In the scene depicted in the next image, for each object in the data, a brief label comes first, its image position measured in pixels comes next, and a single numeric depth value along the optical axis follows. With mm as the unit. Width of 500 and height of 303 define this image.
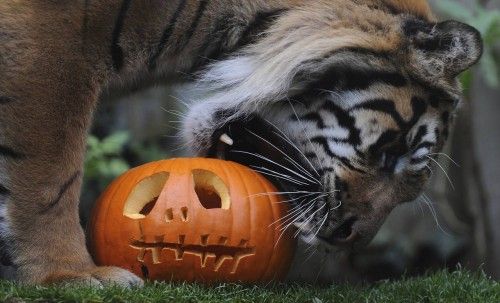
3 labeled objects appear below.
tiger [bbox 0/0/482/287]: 6879
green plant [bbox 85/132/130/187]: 10516
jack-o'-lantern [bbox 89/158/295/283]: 6988
